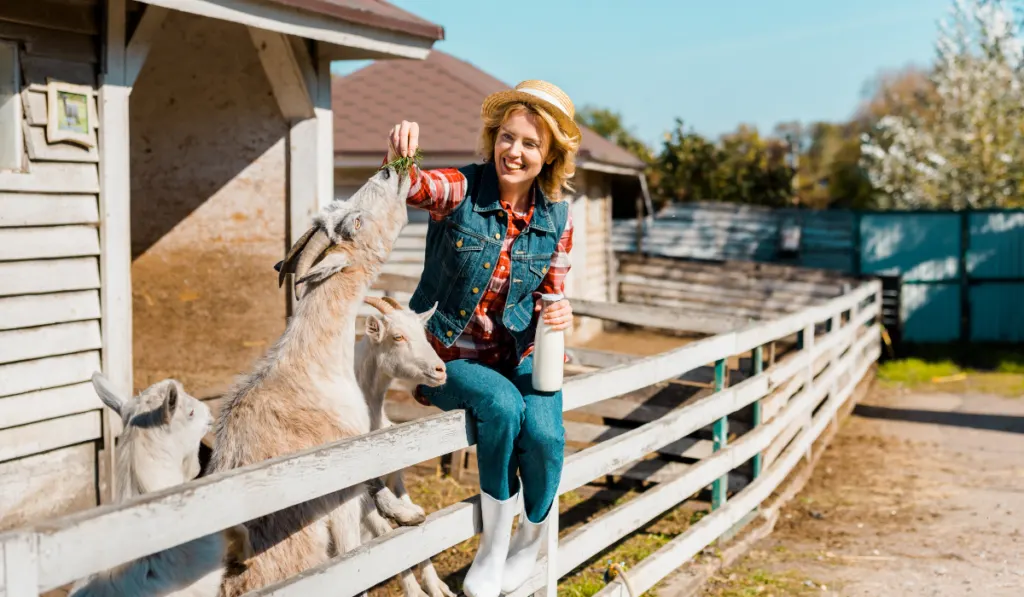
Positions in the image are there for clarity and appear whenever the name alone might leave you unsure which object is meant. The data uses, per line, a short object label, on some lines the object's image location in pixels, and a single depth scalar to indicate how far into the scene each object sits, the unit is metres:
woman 3.28
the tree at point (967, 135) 21.44
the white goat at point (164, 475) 2.42
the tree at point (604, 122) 38.80
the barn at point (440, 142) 14.61
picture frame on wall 5.57
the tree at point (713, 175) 23.52
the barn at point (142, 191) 5.50
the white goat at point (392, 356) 3.32
